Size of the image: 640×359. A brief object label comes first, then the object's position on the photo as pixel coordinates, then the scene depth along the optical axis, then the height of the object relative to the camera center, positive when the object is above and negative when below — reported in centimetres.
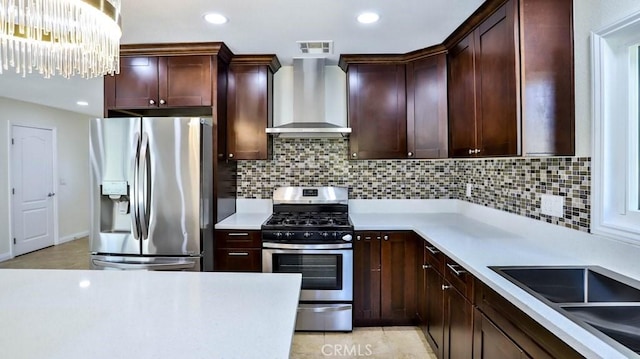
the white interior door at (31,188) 496 -14
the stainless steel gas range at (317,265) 269 -72
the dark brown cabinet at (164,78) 279 +87
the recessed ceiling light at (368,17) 223 +112
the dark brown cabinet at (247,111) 307 +63
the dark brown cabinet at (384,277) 272 -84
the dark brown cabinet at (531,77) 173 +54
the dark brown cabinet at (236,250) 274 -60
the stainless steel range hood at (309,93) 311 +82
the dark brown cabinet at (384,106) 300 +67
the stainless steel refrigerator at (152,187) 256 -7
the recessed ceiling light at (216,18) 224 +112
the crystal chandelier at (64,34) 108 +54
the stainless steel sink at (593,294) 121 -51
